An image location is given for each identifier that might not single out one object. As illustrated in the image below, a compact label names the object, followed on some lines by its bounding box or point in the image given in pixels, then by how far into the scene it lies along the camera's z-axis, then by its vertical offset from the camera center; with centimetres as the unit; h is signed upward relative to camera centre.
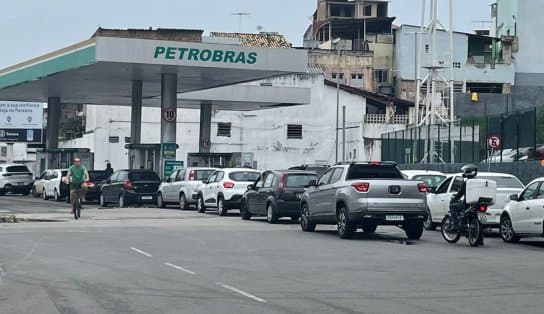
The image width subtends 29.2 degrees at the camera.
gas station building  4056 +492
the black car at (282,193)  2941 -10
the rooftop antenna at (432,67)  5441 +657
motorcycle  2153 -66
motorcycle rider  2191 -9
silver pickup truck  2295 -16
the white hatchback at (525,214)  2173 -40
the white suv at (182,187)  3878 -1
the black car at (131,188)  4109 -10
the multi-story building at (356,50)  8569 +1167
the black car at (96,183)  4525 +6
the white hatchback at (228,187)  3464 +4
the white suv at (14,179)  5869 +15
